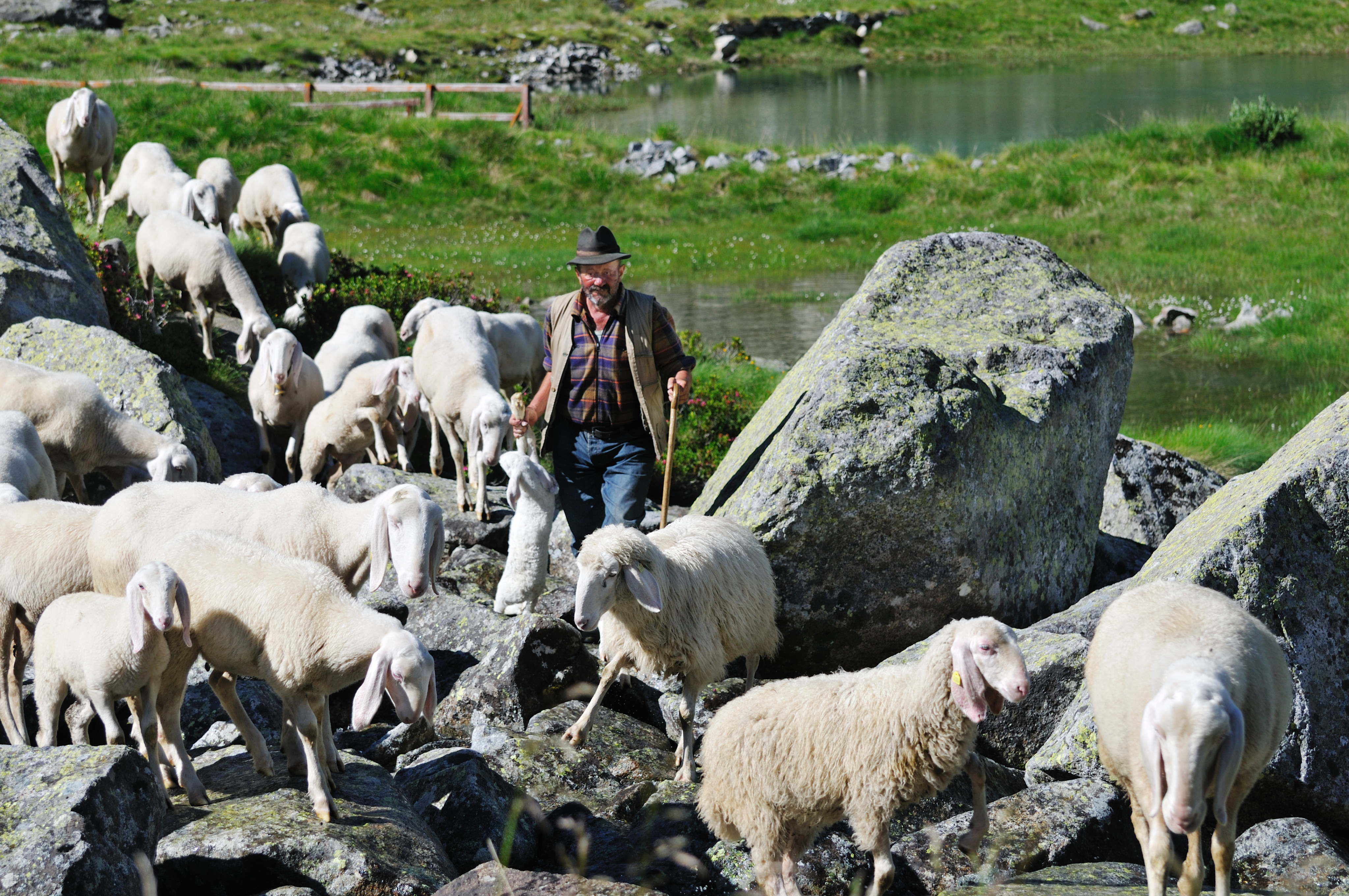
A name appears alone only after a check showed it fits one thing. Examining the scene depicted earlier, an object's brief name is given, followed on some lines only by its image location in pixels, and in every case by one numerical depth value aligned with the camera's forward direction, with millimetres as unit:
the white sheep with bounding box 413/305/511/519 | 18906
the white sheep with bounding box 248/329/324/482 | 21094
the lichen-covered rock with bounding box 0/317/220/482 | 19219
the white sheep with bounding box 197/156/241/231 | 33469
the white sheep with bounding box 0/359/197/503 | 17484
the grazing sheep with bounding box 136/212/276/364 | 24562
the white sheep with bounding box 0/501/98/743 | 12570
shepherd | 15039
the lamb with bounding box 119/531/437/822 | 10148
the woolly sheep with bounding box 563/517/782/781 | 11805
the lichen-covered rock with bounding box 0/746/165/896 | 7953
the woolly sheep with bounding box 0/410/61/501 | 15273
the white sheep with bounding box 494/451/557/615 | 15469
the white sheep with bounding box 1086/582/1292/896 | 7605
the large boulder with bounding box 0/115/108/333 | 21391
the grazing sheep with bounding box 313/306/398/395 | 23812
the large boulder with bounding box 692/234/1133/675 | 14234
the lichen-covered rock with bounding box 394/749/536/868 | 10312
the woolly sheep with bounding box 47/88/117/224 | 31078
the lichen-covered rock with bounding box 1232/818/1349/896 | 9562
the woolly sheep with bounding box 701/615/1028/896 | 9336
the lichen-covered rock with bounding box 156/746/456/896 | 9055
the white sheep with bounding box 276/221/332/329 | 29047
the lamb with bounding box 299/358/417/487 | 20453
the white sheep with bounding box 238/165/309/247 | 33531
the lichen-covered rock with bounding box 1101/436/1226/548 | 19203
